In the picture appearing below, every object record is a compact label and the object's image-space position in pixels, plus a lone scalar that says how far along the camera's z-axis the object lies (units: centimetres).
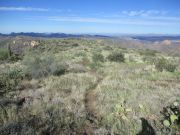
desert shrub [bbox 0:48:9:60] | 1711
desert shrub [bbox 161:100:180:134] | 434
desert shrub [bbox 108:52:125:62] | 1653
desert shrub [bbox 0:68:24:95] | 692
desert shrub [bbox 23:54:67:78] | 943
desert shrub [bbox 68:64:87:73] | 1131
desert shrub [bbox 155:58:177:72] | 1153
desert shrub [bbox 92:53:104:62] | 1567
